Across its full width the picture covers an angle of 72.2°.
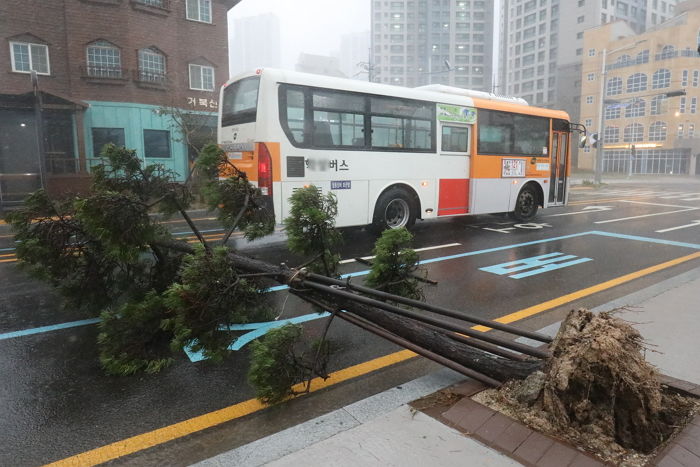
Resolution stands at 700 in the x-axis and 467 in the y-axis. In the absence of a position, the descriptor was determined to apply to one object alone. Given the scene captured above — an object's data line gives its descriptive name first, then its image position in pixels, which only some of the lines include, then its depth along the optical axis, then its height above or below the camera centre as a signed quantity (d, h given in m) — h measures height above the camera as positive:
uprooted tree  3.08 -0.96
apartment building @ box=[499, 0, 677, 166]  85.19 +24.43
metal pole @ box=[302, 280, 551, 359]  2.95 -1.02
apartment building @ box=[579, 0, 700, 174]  62.94 +9.13
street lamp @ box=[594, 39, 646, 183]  30.23 +1.35
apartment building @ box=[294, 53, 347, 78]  125.24 +27.94
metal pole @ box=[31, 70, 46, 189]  14.73 +1.24
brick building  19.34 +4.16
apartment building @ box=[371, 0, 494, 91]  130.12 +34.22
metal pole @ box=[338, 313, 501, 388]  3.13 -1.27
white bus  8.82 +0.43
